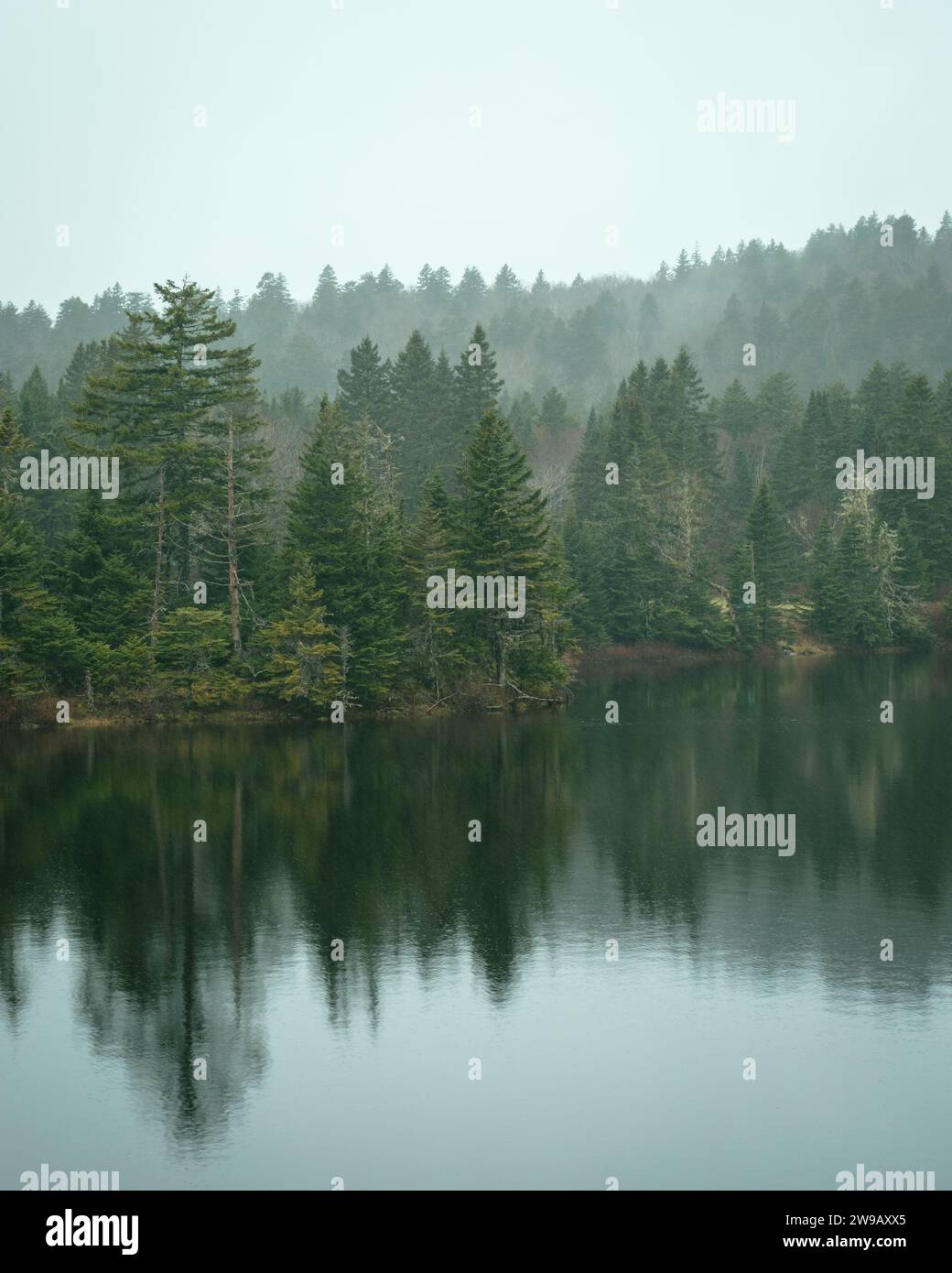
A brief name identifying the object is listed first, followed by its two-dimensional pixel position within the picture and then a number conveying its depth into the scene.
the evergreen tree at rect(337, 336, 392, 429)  99.94
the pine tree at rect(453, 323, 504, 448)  95.19
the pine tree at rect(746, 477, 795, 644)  95.00
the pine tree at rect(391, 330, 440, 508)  96.69
